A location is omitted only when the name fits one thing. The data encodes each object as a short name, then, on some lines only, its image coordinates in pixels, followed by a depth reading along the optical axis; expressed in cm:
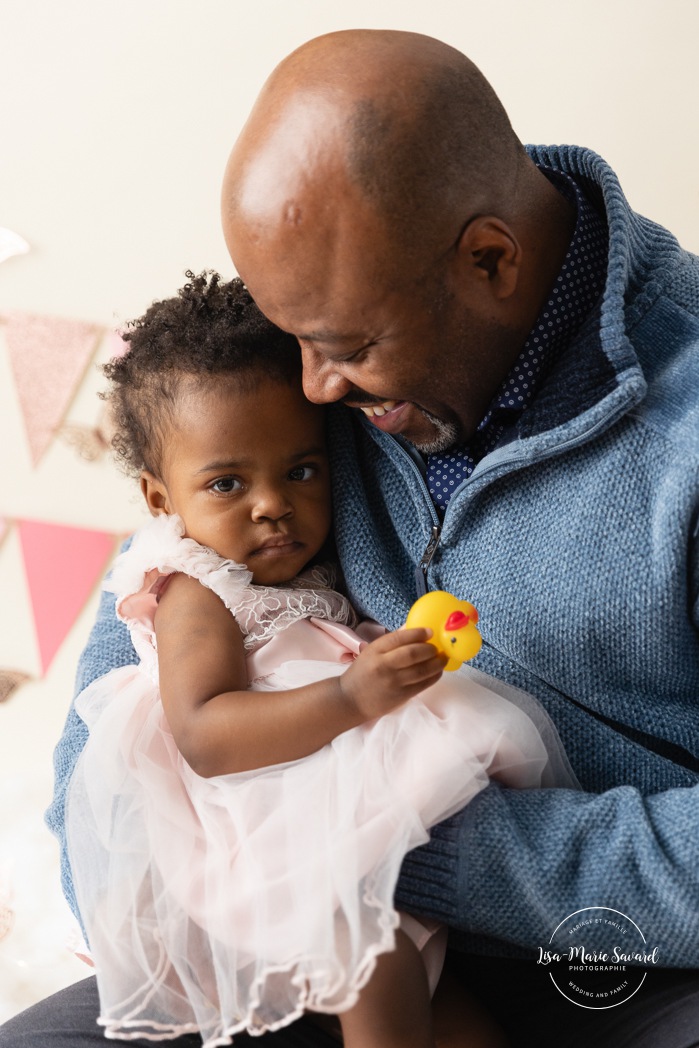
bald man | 113
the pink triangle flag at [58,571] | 215
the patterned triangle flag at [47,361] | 205
